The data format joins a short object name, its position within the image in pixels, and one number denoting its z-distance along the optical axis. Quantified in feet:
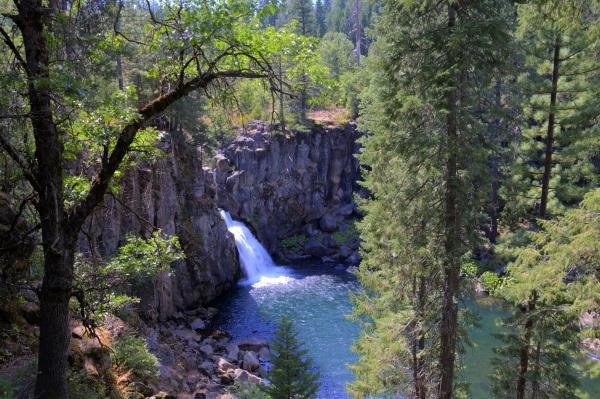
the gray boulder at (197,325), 71.56
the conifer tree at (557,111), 35.32
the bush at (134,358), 29.73
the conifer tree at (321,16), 273.13
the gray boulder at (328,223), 128.98
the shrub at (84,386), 21.12
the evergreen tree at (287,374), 34.27
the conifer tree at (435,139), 27.76
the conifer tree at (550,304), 25.46
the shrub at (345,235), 124.50
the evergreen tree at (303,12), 158.51
